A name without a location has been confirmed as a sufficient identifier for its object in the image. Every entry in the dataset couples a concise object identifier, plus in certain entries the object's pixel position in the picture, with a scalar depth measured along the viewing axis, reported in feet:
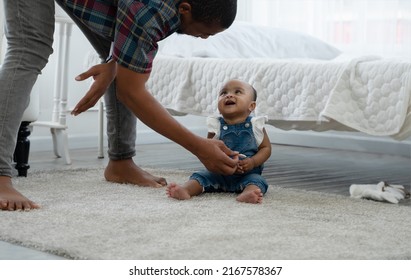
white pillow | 10.75
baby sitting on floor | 7.26
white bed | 7.91
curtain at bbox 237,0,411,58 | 12.36
